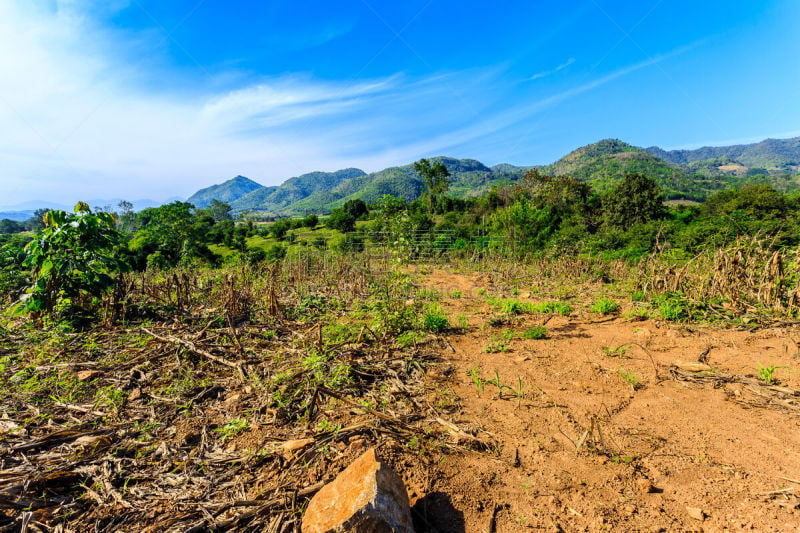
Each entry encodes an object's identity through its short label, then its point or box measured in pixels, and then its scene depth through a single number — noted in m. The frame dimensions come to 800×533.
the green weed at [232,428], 2.81
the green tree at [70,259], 4.60
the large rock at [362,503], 1.67
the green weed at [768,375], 3.62
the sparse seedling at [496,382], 3.68
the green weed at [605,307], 6.68
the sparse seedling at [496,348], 4.92
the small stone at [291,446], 2.54
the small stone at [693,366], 4.09
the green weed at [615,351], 4.73
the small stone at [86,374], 3.64
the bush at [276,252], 15.75
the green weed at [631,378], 3.82
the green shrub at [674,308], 5.83
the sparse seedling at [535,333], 5.44
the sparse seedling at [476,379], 3.79
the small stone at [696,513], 2.03
